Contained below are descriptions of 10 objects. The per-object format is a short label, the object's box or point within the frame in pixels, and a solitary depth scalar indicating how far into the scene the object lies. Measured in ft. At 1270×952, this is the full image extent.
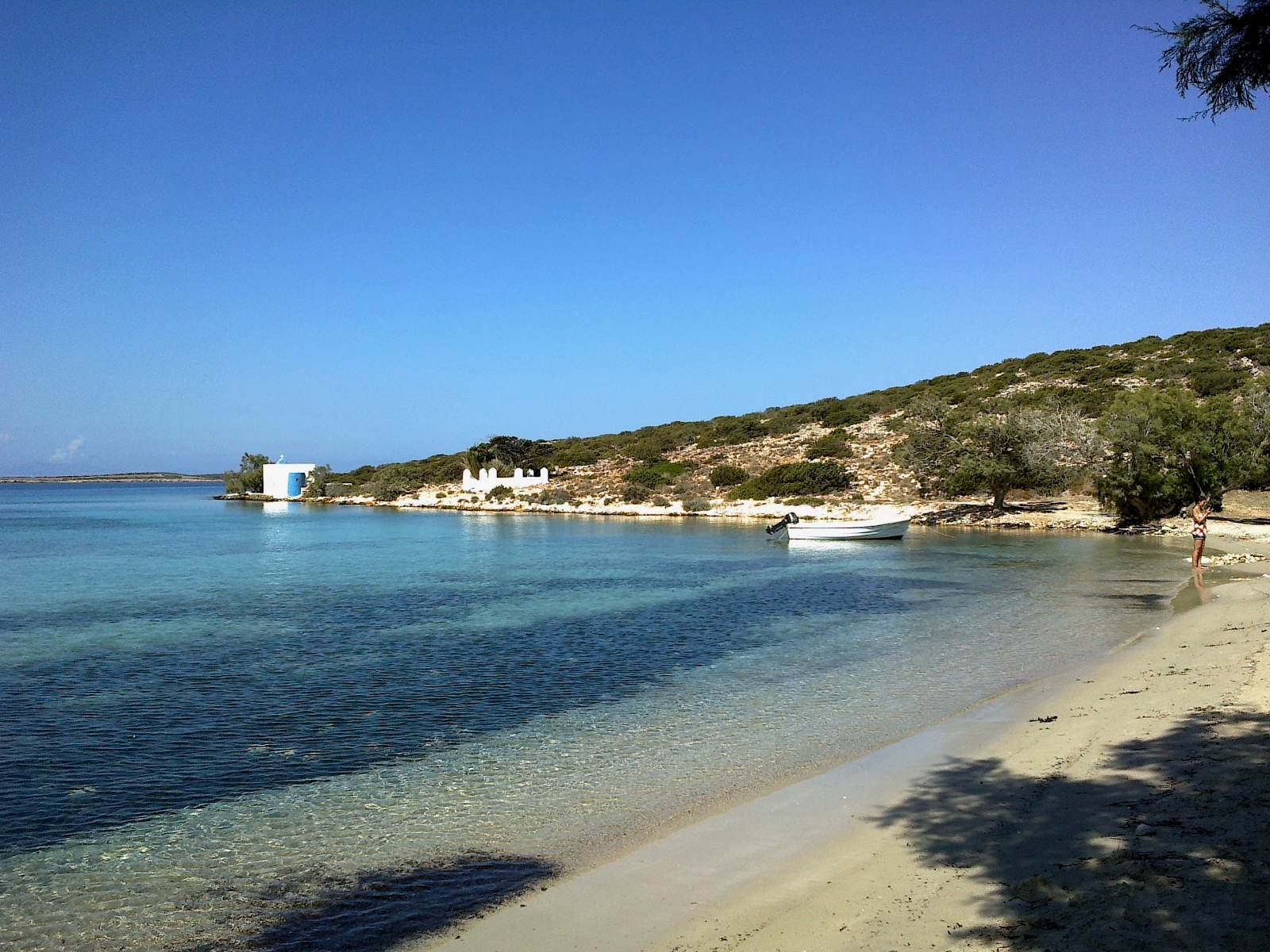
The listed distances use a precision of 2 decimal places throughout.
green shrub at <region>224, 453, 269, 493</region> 312.09
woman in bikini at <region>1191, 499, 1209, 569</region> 73.61
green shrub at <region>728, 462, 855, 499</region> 178.60
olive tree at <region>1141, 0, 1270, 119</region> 24.53
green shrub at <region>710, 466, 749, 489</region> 203.51
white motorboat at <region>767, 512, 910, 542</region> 122.62
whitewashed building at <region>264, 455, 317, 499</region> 292.20
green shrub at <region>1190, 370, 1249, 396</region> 184.96
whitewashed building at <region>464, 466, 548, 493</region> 235.40
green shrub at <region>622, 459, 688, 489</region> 214.48
